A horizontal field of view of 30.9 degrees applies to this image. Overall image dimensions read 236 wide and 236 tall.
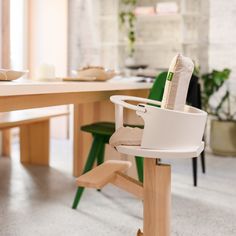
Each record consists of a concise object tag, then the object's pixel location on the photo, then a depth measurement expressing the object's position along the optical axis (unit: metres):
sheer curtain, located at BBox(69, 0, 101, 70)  4.79
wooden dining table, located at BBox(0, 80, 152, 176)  1.60
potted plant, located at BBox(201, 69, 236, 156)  3.89
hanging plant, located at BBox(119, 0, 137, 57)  4.55
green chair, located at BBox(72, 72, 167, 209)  2.34
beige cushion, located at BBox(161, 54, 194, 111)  1.56
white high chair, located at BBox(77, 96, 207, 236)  1.55
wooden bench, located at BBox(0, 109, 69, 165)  3.48
